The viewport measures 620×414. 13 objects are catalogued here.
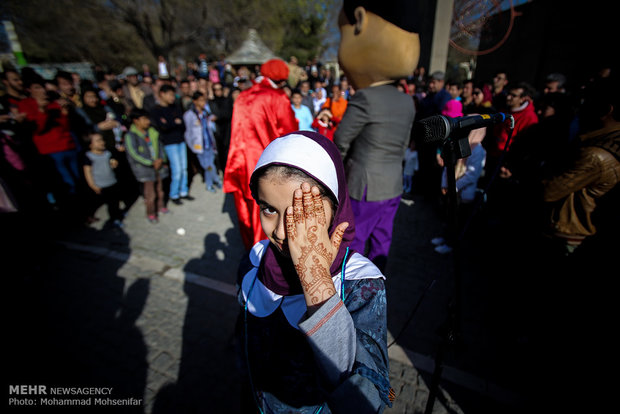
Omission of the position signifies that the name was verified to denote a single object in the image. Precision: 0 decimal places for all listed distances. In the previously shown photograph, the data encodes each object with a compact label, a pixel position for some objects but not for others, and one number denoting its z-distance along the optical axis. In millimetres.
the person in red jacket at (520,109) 4102
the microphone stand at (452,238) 1305
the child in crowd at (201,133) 6011
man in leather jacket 2141
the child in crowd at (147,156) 4695
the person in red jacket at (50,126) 4906
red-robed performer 3029
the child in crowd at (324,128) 5555
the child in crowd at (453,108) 4219
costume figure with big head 2264
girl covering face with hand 893
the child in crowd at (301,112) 6141
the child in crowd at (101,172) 4605
